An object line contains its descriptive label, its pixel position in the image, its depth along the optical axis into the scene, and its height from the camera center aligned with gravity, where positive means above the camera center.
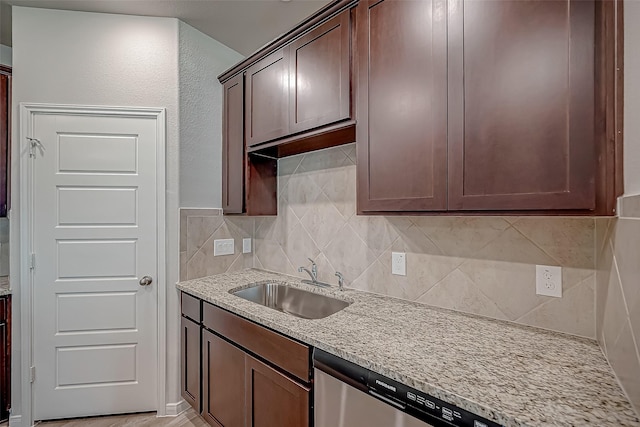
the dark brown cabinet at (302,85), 1.59 +0.76
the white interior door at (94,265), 2.07 -0.34
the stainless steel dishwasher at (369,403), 0.89 -0.61
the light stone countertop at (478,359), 0.79 -0.49
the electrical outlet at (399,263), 1.72 -0.28
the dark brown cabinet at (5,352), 2.03 -0.90
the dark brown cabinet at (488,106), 0.91 +0.38
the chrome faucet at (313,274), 2.17 -0.42
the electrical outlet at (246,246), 2.64 -0.27
